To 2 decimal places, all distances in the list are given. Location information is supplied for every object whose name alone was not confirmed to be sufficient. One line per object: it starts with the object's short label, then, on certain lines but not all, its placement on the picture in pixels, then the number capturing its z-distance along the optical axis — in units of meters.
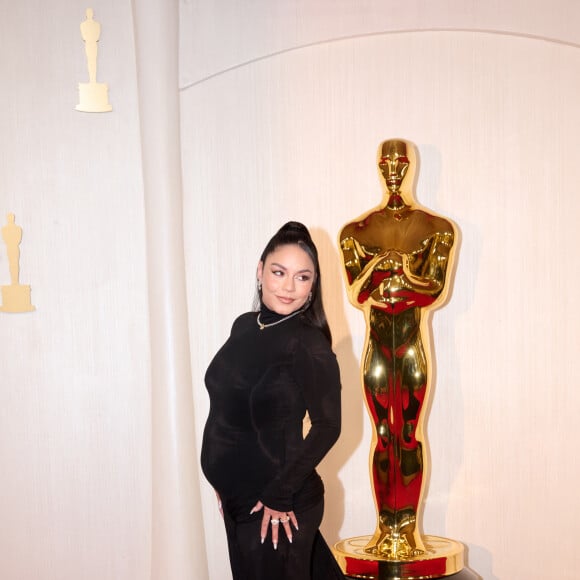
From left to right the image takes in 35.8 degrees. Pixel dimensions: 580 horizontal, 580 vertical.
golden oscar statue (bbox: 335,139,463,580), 2.91
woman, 2.31
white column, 3.32
